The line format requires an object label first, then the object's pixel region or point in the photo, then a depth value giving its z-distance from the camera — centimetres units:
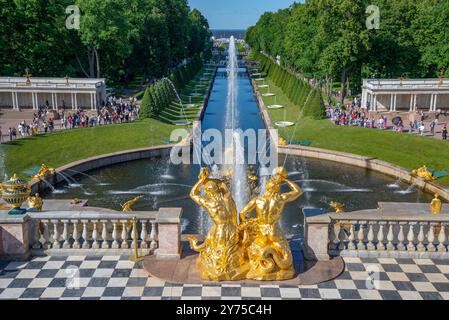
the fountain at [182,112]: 5872
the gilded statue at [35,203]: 2060
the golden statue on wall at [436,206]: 1820
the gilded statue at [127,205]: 2250
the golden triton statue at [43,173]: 3573
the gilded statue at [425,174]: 3575
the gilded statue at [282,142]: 4678
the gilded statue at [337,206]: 2214
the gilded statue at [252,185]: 2496
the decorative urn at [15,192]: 1659
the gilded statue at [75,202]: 2791
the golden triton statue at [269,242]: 1503
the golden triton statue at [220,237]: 1502
